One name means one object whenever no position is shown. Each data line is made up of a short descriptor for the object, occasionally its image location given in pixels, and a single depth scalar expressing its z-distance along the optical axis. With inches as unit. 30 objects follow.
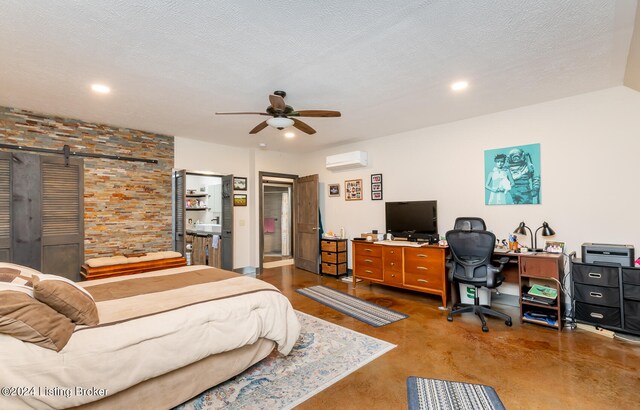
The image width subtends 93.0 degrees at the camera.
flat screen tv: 183.2
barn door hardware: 152.6
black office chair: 131.3
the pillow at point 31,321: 58.0
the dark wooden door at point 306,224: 247.9
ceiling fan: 121.6
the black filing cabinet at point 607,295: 112.8
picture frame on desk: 138.7
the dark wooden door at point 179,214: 200.2
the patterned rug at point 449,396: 77.9
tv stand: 159.5
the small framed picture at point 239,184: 234.5
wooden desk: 128.0
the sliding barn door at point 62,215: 158.7
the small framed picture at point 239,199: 234.4
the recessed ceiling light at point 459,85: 124.8
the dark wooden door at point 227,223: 221.0
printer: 116.0
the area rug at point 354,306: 140.2
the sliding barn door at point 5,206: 147.1
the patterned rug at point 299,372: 81.0
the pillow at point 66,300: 66.0
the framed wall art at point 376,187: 215.8
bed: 58.4
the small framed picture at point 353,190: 229.6
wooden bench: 155.9
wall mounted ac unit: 217.0
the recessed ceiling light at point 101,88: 122.6
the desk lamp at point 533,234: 143.9
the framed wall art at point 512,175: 150.8
